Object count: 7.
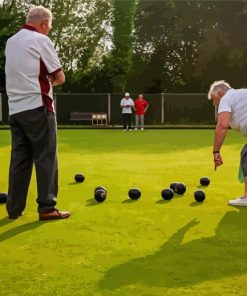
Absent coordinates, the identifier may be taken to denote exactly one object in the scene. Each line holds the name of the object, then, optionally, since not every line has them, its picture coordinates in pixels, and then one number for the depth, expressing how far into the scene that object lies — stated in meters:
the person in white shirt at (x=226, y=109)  6.68
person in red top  28.52
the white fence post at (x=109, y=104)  35.69
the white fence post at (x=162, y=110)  35.75
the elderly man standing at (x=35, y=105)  6.10
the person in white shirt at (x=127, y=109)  27.70
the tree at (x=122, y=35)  46.75
